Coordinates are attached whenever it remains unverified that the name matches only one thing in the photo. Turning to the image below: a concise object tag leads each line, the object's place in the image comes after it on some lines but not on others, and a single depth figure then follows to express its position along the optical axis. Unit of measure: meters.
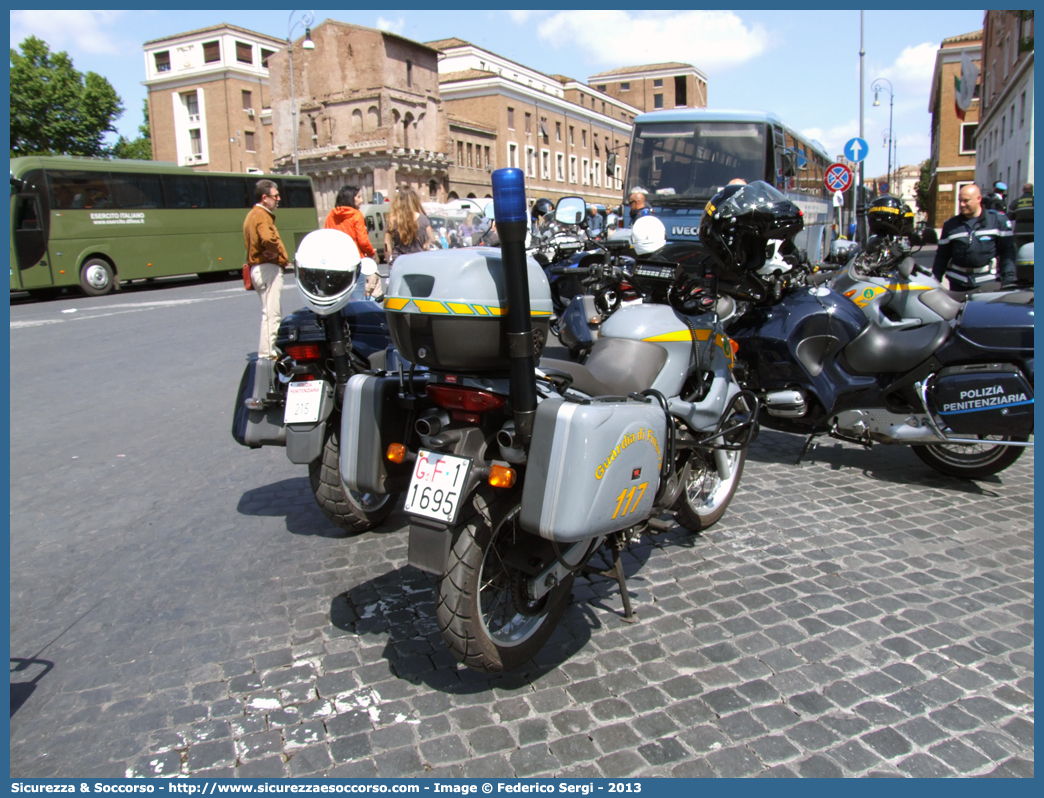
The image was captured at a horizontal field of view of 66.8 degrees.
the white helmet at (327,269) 4.05
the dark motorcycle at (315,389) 4.11
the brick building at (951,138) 55.50
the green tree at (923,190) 78.41
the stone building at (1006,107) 30.98
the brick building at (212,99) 72.44
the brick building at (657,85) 110.06
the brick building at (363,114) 58.81
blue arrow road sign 22.30
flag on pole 45.03
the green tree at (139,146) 58.97
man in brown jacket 7.83
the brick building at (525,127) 70.12
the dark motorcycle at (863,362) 4.51
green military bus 20.06
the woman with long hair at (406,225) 8.56
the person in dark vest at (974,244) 8.80
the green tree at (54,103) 46.59
